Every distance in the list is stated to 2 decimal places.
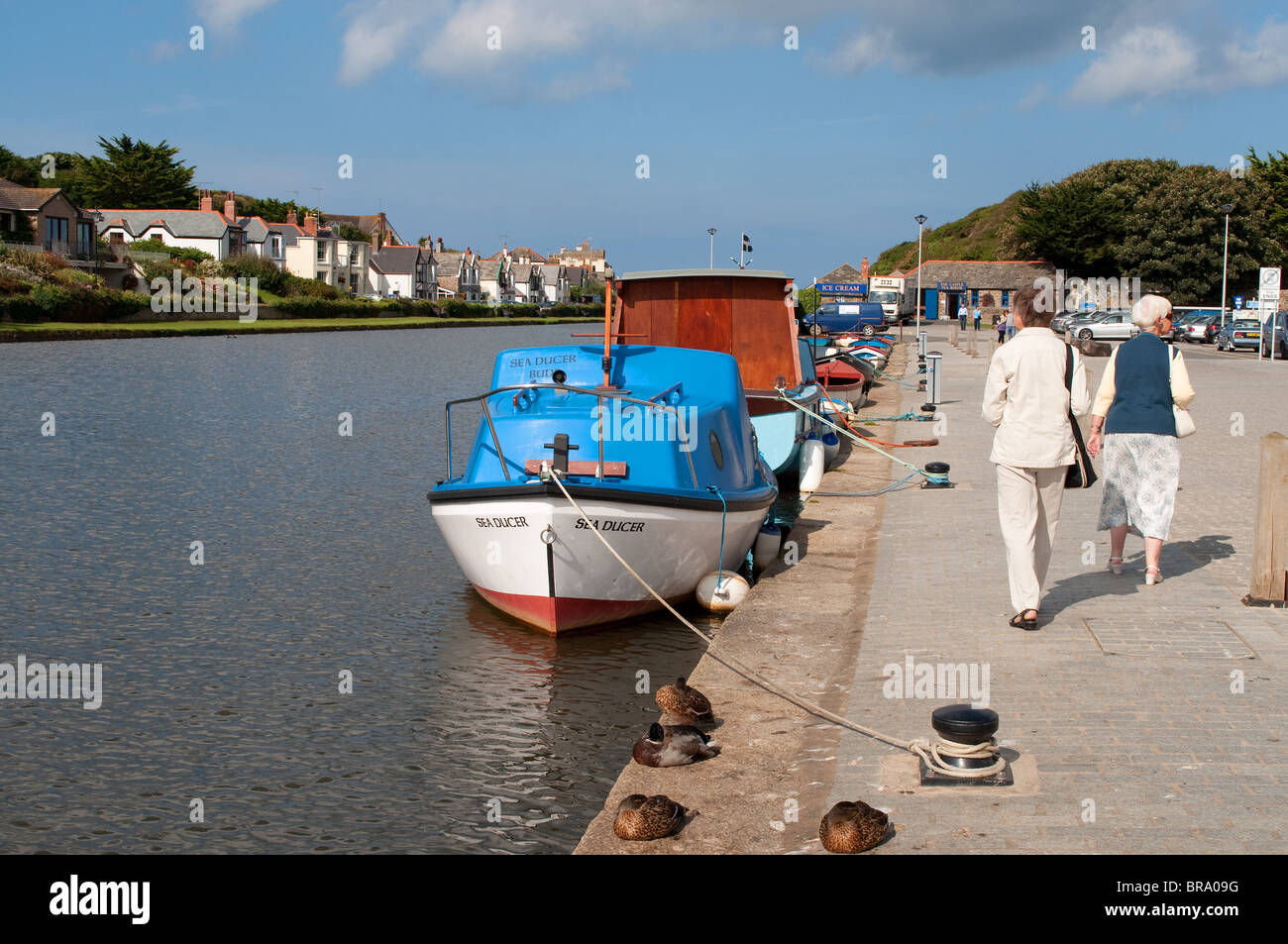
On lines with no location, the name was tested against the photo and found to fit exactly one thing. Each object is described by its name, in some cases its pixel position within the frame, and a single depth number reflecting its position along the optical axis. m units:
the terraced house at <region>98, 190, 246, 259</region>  108.00
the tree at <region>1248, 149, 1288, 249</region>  96.19
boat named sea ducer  10.88
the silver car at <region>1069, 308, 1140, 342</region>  60.44
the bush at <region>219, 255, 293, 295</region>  99.65
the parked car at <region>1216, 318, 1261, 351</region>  55.75
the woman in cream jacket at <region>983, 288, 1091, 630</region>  8.75
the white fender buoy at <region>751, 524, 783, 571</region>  13.85
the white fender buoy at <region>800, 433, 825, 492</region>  19.03
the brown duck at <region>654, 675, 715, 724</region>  7.88
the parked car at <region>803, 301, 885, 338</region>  69.31
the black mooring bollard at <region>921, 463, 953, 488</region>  17.09
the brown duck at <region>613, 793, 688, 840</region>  6.12
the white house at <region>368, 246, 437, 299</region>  151.25
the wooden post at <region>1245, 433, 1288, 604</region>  9.13
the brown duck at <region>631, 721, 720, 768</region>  7.26
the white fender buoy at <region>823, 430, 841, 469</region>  21.41
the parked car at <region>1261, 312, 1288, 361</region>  50.34
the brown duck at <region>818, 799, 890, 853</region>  5.57
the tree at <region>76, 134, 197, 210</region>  120.50
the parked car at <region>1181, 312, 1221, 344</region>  64.03
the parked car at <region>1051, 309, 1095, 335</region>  69.56
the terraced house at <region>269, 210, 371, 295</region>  128.62
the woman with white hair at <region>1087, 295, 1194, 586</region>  9.94
